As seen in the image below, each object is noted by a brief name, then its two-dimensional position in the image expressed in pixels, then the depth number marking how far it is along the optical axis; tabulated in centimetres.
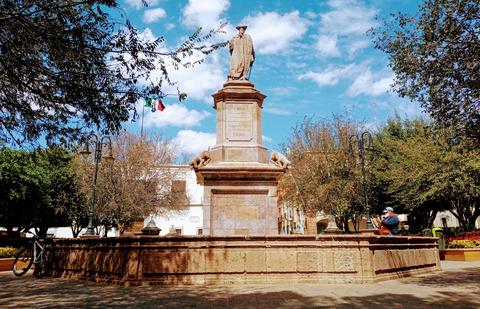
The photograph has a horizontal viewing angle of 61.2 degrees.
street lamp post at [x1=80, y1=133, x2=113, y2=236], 1684
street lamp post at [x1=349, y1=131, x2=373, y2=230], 1902
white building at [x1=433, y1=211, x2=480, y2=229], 5384
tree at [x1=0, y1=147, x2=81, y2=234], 2888
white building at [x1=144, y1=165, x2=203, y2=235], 4741
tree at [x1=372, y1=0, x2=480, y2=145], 1017
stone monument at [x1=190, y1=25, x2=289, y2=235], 1201
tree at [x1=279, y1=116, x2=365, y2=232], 3269
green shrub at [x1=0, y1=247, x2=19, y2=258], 1970
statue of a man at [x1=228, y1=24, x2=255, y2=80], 1400
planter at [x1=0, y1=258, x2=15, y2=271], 1862
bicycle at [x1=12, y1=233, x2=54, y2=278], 1322
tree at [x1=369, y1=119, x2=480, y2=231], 2720
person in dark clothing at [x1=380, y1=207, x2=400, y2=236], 1336
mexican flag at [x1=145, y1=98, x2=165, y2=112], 795
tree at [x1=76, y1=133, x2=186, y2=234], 3319
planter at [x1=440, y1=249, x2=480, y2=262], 2028
